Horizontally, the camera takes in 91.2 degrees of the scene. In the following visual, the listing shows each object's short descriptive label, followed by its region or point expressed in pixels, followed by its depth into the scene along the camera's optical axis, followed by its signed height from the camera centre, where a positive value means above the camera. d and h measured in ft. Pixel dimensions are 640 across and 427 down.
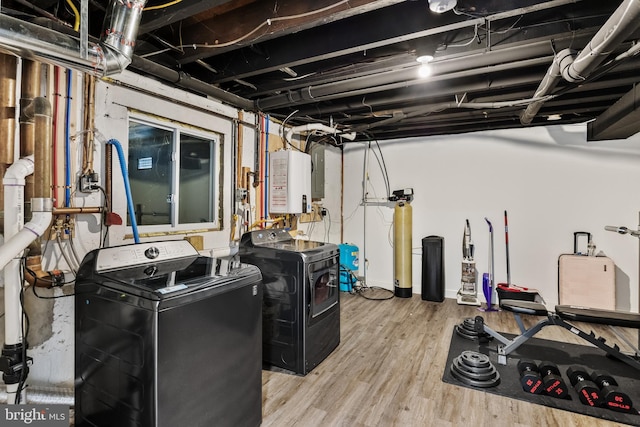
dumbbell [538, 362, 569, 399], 7.64 -4.17
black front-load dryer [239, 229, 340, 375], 8.64 -2.42
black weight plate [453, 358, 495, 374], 8.34 -4.12
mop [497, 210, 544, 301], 13.54 -3.14
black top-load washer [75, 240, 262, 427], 4.60 -2.06
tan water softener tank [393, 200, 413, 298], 15.98 -1.73
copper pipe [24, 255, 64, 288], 5.89 -1.14
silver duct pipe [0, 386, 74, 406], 6.46 -3.81
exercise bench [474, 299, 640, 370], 8.54 -2.87
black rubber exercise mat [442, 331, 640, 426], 7.26 -4.39
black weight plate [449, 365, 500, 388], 8.13 -4.34
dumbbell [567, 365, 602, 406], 7.33 -4.15
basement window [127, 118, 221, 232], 9.01 +1.30
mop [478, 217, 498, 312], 14.30 -3.05
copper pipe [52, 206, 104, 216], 6.30 +0.11
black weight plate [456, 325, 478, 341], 10.91 -4.16
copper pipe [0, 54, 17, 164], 5.74 +2.02
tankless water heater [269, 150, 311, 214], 12.52 +1.43
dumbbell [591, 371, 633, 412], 7.10 -4.17
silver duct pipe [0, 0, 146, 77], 4.70 +2.83
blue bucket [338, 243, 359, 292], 16.65 -2.63
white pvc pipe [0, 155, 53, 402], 5.52 -0.24
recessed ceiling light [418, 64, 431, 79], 8.30 +3.90
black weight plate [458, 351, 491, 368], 8.46 -3.95
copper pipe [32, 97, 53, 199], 5.98 +1.32
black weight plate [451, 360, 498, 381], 8.25 -4.21
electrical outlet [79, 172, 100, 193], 6.86 +0.74
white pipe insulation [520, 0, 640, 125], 4.92 +3.18
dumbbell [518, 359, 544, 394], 7.79 -4.16
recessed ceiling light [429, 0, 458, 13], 5.51 +3.77
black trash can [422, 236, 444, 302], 15.24 -2.51
